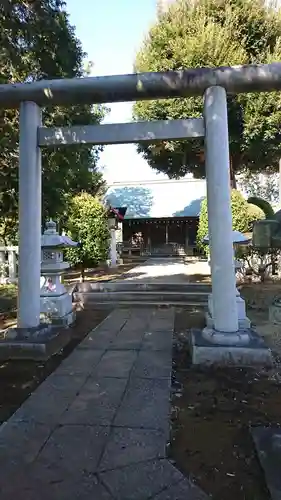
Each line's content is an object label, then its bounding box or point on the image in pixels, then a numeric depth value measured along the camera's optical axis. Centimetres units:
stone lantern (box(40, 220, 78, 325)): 575
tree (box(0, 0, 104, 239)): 690
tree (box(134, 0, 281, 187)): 1351
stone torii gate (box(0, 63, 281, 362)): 423
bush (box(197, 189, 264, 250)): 1196
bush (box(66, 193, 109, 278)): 1143
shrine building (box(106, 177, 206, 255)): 2392
